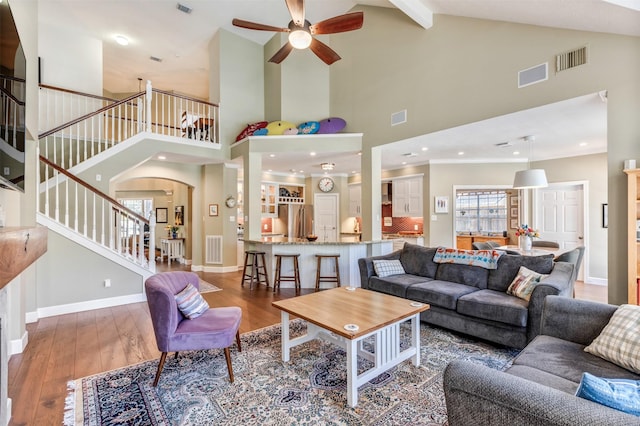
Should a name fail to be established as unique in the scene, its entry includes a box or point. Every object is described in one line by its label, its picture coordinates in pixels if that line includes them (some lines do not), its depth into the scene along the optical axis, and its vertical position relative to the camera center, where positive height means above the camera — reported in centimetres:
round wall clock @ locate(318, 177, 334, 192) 916 +92
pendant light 464 +54
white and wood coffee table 222 -88
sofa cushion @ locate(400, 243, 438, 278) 437 -71
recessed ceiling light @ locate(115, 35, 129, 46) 664 +394
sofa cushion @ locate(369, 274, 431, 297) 395 -95
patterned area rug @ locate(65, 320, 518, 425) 204 -138
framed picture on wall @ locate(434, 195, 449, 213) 719 +23
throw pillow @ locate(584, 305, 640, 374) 171 -77
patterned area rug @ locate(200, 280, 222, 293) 557 -140
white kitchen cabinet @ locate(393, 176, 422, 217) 766 +45
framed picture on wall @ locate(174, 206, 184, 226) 908 -4
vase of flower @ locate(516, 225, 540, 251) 487 -39
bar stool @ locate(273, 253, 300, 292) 551 -104
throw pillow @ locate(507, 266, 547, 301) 319 -76
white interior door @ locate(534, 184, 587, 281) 628 -4
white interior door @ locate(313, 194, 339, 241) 920 -6
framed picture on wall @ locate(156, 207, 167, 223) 1025 +0
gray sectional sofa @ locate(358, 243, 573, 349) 290 -92
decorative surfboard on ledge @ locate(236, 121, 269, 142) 611 +177
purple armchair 240 -96
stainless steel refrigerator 876 -17
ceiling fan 325 +216
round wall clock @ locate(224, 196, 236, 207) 734 +33
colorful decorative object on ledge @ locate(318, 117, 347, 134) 584 +174
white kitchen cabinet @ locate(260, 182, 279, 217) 871 +46
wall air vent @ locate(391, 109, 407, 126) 497 +163
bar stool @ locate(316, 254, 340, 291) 548 -112
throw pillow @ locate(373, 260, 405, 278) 438 -80
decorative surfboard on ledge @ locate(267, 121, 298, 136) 602 +176
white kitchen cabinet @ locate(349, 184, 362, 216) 921 +43
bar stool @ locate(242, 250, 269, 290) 577 -102
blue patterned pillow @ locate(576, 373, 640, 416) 103 -65
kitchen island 557 -76
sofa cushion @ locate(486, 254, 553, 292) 347 -64
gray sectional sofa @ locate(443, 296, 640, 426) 103 -75
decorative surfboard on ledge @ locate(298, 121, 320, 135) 588 +170
